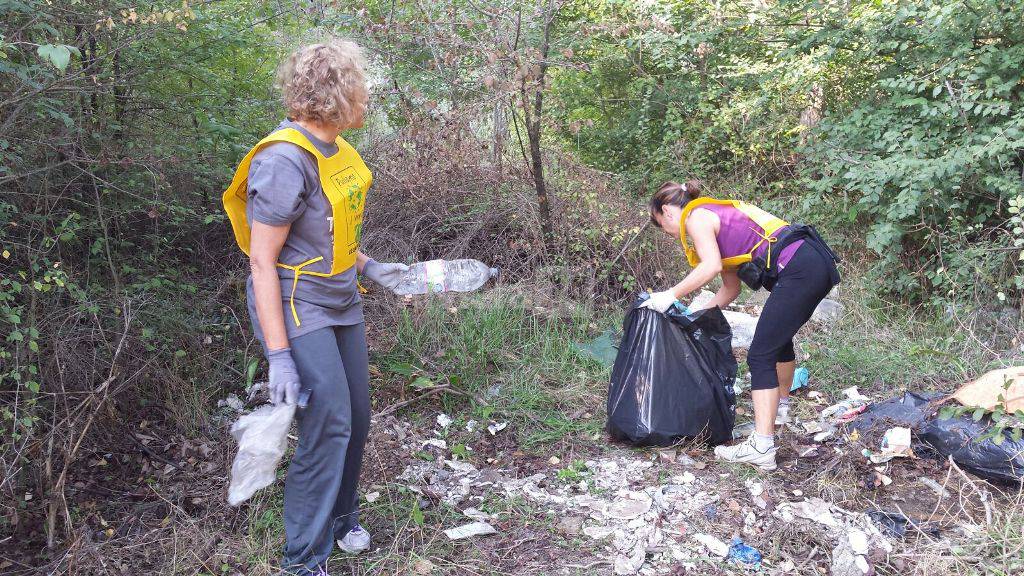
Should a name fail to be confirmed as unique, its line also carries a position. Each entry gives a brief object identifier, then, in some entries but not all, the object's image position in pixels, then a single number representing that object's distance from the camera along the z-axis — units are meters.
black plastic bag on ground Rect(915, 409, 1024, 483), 2.98
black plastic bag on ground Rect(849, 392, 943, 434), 3.44
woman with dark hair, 3.24
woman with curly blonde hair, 2.16
